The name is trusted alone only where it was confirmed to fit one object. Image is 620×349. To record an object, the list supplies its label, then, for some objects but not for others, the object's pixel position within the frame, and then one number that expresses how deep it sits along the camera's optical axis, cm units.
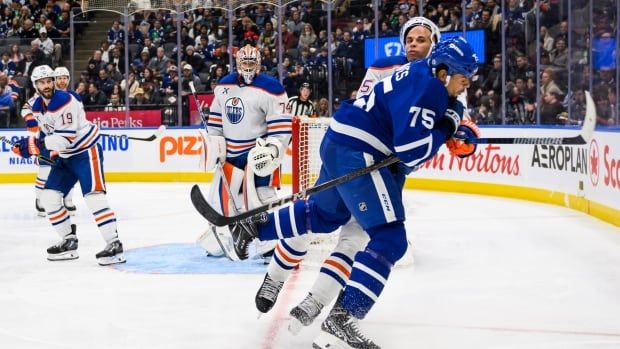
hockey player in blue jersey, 544
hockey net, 944
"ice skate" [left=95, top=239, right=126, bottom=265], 954
